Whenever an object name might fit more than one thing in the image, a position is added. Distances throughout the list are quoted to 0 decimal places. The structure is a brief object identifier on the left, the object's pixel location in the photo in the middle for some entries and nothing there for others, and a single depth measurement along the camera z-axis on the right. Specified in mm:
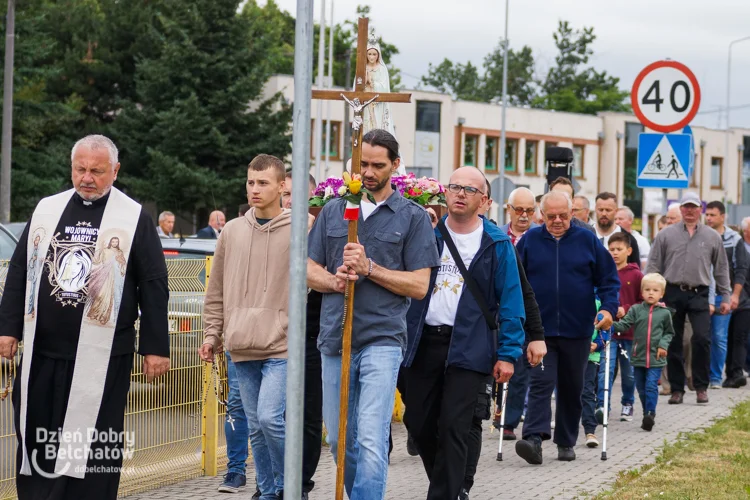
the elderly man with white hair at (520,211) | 11484
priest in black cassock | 6320
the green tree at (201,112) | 47062
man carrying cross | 6680
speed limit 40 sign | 13219
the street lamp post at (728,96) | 73662
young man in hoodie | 7277
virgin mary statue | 10570
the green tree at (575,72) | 120062
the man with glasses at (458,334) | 7477
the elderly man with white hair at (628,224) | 15547
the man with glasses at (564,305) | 10195
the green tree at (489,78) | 129375
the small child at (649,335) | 12664
